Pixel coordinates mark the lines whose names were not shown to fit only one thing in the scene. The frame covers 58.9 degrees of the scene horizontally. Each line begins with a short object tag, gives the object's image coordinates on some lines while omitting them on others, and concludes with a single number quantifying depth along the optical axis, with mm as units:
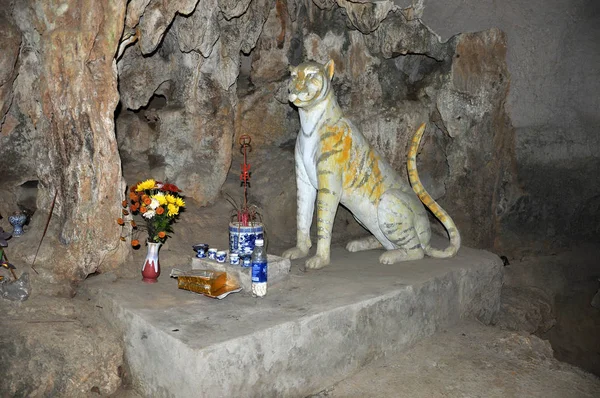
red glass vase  4438
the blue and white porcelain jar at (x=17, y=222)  4773
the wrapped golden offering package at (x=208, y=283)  4102
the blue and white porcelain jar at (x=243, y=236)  4581
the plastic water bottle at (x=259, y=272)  4102
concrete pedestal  3338
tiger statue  4855
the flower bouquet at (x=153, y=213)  4359
